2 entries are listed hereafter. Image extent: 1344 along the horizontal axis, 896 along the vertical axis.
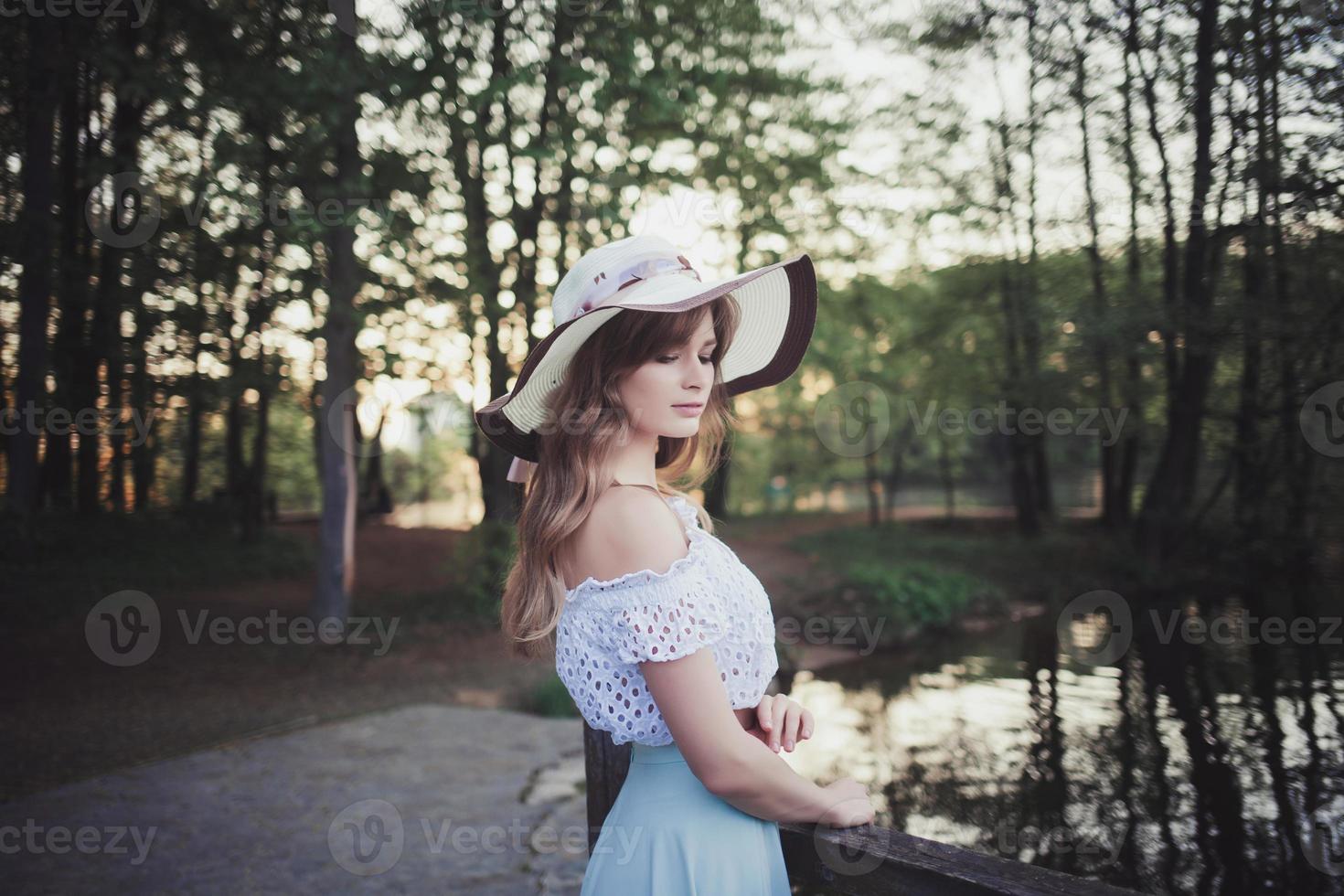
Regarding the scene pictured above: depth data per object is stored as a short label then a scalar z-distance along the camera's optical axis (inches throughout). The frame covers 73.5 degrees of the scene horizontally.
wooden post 66.7
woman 48.3
